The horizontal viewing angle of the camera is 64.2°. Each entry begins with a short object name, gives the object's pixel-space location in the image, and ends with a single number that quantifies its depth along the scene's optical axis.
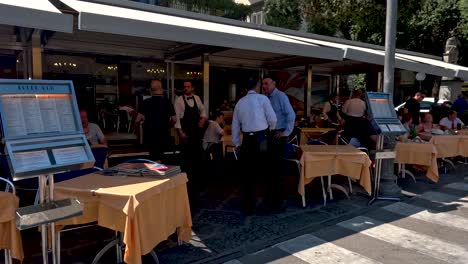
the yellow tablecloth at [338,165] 4.71
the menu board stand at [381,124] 5.05
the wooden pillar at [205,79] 7.40
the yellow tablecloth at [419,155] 5.78
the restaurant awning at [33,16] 3.30
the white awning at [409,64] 6.37
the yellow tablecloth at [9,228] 2.58
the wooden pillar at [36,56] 4.78
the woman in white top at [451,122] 8.18
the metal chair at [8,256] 2.67
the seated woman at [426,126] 7.06
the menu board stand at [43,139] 2.31
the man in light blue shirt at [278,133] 4.61
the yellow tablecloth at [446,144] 6.66
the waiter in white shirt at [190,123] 5.79
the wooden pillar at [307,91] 9.61
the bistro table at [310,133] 7.79
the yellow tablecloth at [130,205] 2.61
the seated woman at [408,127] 6.27
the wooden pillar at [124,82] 9.91
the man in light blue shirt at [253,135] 4.38
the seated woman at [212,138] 6.33
